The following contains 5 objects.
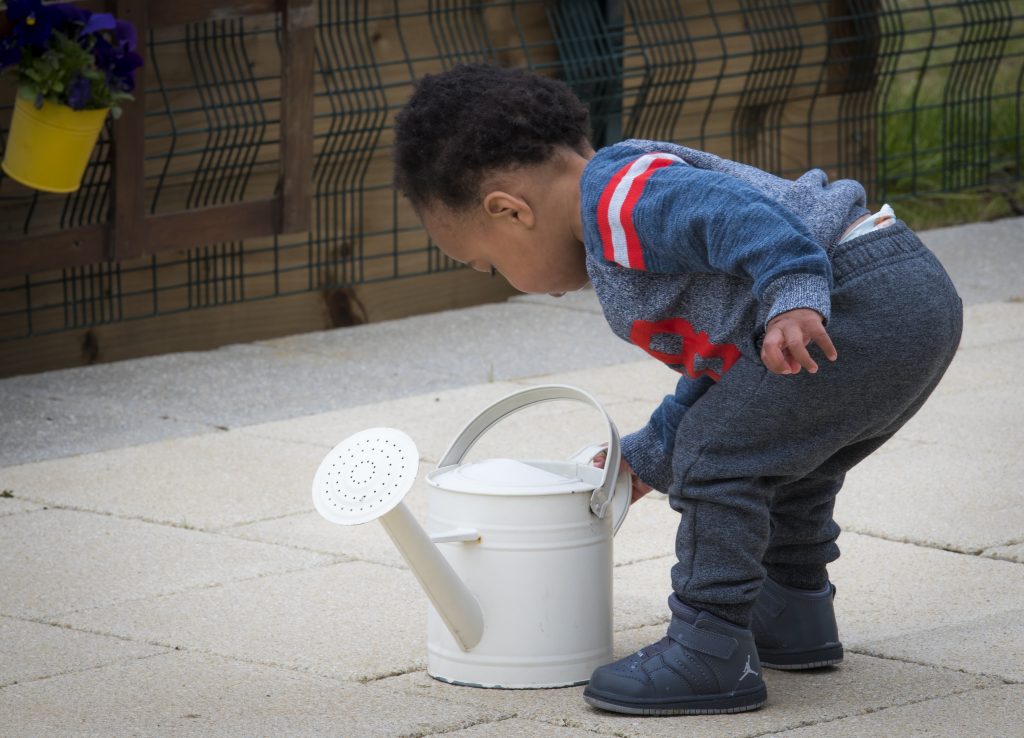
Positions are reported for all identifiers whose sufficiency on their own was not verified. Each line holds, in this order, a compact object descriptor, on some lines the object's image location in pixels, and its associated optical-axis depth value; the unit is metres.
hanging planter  8.65
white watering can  5.03
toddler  4.72
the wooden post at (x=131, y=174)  9.53
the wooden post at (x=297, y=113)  10.12
